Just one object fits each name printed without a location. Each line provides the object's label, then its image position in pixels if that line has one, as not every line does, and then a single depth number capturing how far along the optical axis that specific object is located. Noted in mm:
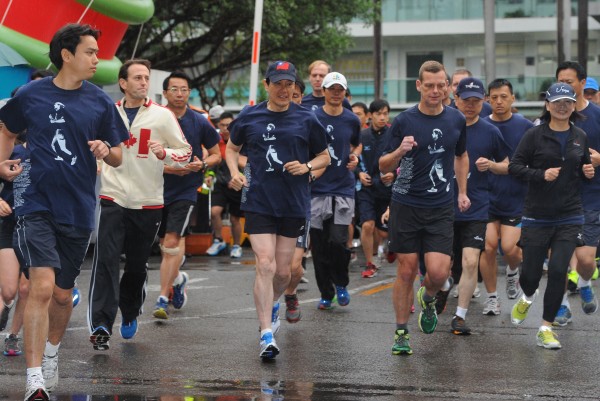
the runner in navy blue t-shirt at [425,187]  9211
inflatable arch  14953
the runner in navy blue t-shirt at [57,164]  7160
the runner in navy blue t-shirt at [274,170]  9062
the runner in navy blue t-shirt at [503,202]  11680
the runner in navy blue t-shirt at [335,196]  11688
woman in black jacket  9508
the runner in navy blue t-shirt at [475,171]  10875
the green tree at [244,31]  27641
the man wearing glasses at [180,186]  11016
